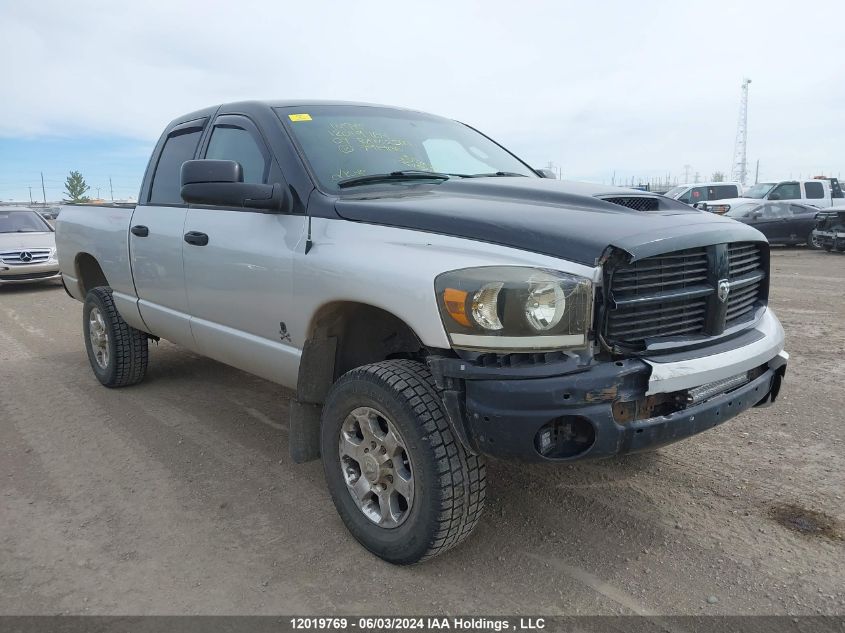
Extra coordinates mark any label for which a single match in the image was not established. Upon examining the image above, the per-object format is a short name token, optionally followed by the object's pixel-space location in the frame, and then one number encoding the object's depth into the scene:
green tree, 83.19
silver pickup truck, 2.34
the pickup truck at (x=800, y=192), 20.20
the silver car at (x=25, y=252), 11.28
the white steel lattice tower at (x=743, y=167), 81.43
